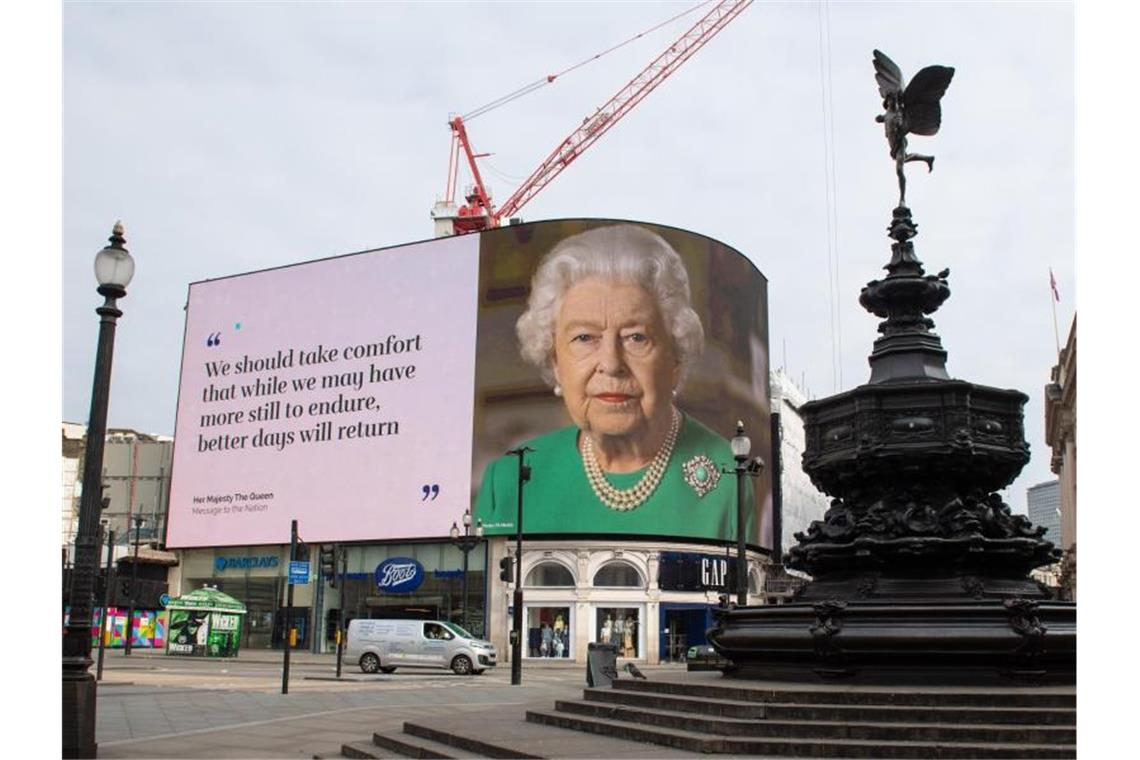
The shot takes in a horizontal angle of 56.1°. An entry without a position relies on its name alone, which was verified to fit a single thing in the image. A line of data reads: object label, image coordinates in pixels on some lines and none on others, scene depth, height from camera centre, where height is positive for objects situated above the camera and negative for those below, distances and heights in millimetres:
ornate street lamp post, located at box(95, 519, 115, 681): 28066 -2523
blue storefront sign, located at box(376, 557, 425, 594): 57438 -2546
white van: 34156 -3802
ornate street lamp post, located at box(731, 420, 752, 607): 18645 +700
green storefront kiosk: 49219 -4864
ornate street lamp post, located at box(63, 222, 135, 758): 10344 -262
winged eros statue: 13516 +5540
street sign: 24391 -1069
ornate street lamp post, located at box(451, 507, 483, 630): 38219 -410
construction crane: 89062 +31874
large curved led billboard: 54000 +7444
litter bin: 18766 -2275
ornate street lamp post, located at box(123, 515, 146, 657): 46688 -4771
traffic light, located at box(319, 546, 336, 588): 27922 -986
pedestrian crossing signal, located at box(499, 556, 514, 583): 30125 -1068
